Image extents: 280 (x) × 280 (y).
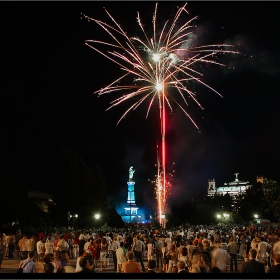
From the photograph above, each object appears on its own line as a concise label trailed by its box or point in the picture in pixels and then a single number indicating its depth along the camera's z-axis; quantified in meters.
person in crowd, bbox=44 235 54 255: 20.43
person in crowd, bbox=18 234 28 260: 21.41
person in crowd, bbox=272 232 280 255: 17.23
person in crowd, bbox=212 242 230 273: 13.59
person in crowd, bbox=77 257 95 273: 10.15
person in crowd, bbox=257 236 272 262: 17.17
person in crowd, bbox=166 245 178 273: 15.97
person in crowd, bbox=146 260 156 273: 10.65
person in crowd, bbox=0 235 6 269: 20.84
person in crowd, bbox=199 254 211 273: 11.39
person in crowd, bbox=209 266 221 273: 10.02
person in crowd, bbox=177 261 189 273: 10.69
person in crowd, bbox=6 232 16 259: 27.14
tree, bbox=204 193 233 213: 120.57
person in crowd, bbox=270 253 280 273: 10.77
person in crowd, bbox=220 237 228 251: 16.12
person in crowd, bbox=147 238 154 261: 21.39
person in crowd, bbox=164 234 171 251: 22.11
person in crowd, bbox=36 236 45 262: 21.12
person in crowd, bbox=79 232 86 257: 23.14
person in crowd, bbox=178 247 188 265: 13.59
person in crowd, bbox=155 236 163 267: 21.95
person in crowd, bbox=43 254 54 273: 10.33
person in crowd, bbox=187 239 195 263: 16.68
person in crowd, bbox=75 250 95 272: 11.91
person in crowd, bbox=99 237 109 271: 19.65
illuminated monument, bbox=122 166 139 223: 136.90
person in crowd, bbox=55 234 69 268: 17.55
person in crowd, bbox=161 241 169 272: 17.52
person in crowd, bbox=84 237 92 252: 20.46
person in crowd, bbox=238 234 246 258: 21.94
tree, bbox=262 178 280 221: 62.25
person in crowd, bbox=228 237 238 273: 19.25
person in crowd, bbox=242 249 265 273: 10.76
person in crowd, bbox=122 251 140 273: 11.27
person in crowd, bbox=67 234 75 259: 28.25
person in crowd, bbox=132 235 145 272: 19.97
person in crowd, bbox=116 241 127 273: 16.30
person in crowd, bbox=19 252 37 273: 11.49
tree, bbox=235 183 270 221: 114.61
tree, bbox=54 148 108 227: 60.12
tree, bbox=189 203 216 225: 81.25
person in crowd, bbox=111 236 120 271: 20.56
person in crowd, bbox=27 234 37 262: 21.22
